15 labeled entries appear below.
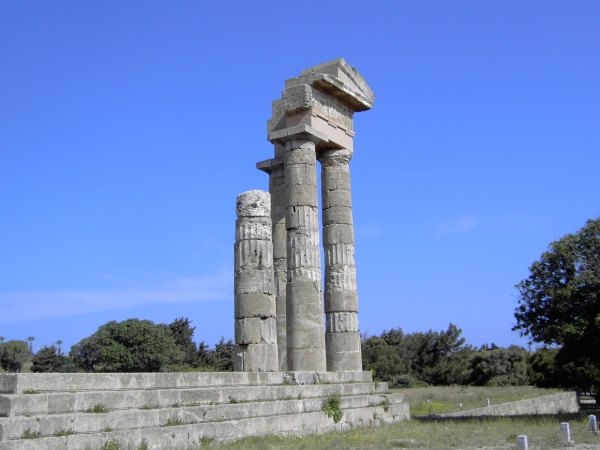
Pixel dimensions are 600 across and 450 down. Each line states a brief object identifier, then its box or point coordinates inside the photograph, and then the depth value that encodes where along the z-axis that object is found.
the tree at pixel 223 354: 45.41
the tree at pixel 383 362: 49.28
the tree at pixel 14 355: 52.41
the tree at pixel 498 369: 52.12
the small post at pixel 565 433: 13.54
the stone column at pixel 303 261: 19.33
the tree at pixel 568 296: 20.17
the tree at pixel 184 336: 48.87
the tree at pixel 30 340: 57.42
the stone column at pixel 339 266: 20.77
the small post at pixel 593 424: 16.03
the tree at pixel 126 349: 41.75
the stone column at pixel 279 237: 21.28
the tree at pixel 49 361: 42.91
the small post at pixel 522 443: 11.37
